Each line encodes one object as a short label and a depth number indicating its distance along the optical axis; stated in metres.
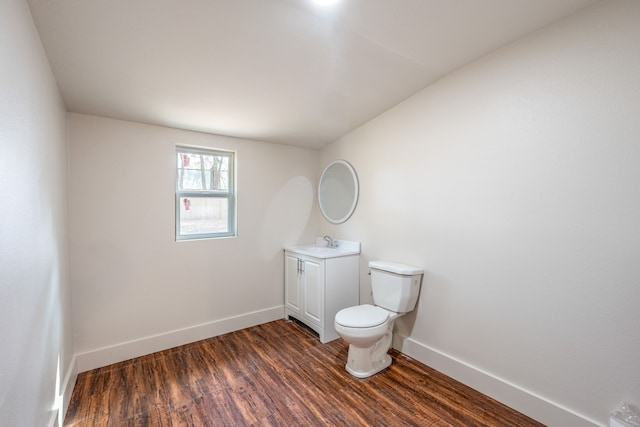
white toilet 2.18
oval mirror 3.12
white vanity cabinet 2.79
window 2.75
